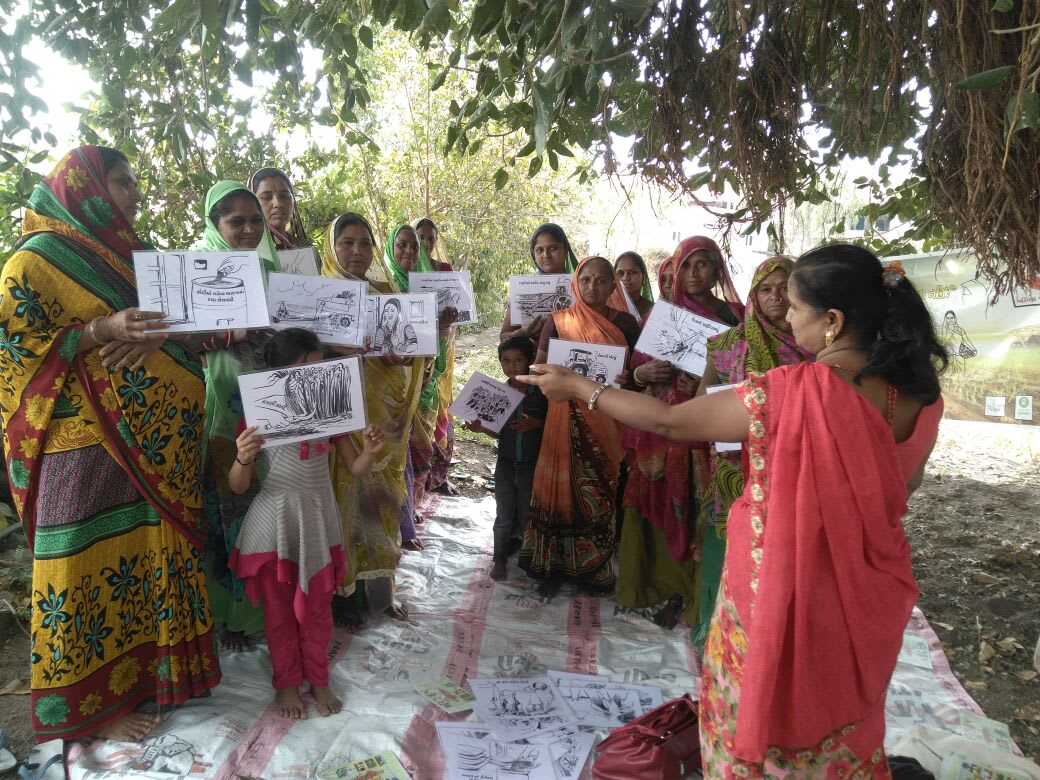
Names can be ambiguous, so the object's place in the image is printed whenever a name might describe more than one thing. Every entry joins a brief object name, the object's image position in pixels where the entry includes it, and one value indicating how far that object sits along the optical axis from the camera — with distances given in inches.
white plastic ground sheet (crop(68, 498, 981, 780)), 94.3
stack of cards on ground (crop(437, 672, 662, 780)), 94.4
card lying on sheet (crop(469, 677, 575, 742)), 102.7
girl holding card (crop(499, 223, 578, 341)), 166.1
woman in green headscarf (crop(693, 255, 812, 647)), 106.5
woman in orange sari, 145.8
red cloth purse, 88.2
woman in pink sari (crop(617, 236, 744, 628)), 133.4
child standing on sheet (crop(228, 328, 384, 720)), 101.6
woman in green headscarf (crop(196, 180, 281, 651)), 109.7
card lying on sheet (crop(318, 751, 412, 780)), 91.7
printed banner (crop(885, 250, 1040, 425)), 259.3
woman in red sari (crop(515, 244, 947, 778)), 59.9
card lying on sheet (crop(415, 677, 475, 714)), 107.8
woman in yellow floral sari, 88.8
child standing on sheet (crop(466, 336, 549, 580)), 150.1
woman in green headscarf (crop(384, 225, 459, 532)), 176.9
